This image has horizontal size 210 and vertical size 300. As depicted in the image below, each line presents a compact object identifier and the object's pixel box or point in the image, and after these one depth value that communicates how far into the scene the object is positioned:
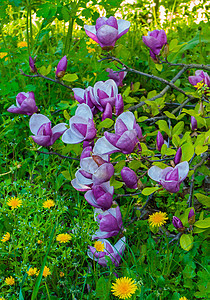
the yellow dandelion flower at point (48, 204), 1.91
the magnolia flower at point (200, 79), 2.00
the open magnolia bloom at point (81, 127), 1.82
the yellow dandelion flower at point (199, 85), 1.93
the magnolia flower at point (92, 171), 1.79
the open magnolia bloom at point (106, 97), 1.87
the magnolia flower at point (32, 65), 2.05
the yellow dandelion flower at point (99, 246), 1.80
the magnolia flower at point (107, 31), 1.89
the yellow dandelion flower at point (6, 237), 1.84
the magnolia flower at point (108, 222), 1.82
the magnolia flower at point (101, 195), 1.79
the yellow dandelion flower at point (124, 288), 1.70
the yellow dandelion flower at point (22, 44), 2.68
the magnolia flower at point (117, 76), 2.14
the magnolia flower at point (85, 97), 1.90
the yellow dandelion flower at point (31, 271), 1.78
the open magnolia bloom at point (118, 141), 1.76
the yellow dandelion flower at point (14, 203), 1.90
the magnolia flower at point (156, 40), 1.97
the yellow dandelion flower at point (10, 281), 1.78
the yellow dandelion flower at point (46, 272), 1.77
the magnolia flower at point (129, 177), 1.80
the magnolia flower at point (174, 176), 1.76
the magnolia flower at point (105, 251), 1.80
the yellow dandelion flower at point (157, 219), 1.85
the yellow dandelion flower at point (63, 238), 1.83
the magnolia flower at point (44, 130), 1.87
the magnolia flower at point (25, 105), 1.98
